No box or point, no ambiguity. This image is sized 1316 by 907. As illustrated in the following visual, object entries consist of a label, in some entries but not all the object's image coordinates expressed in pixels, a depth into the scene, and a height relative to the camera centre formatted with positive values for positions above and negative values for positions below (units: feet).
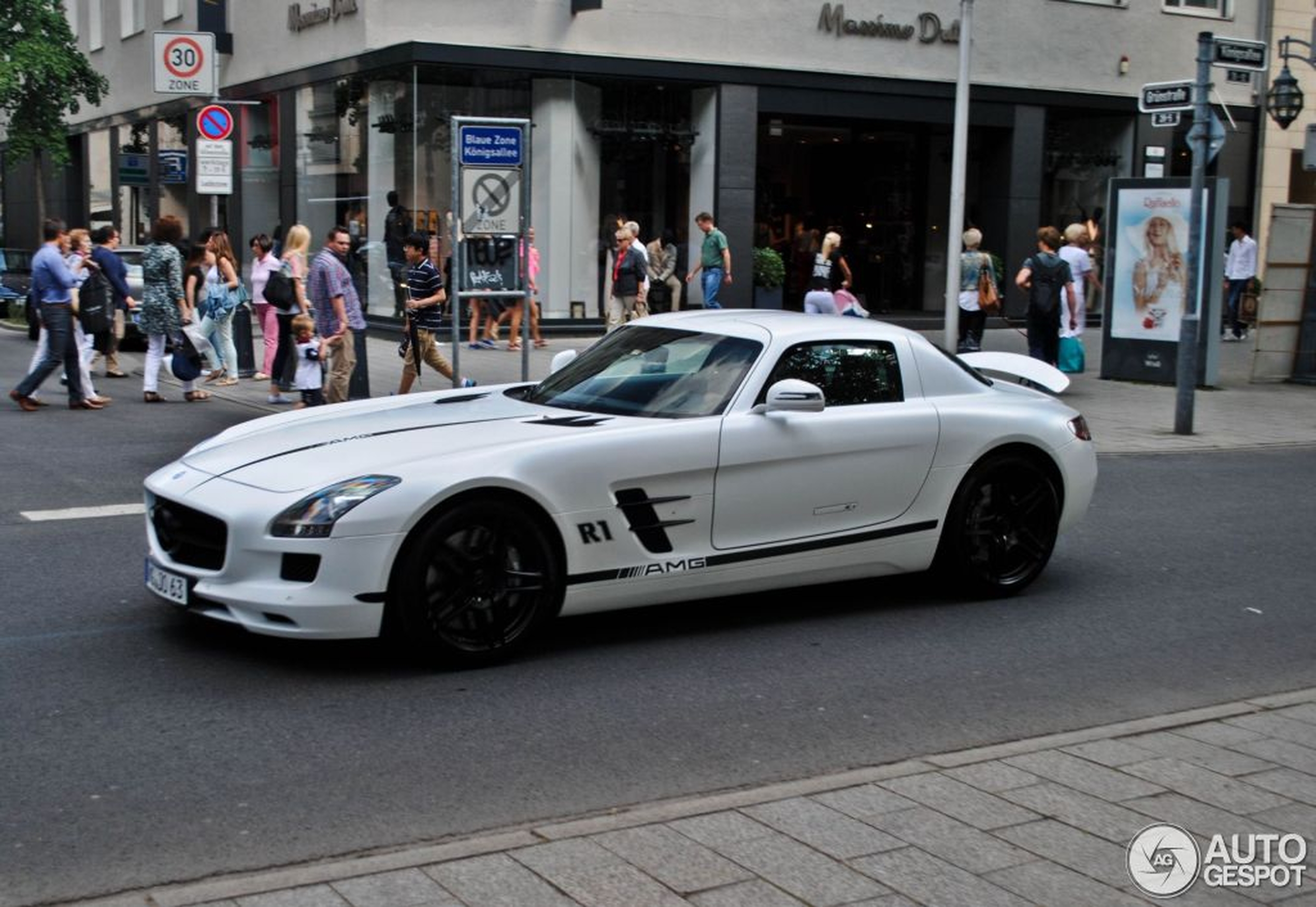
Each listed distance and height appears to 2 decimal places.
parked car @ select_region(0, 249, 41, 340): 82.74 -4.22
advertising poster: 62.13 -0.83
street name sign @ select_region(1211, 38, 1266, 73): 46.93 +5.94
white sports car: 19.61 -3.64
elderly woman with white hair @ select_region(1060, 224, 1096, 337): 64.28 -0.63
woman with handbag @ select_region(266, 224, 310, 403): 50.78 -2.87
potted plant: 82.64 -1.98
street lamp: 86.02 +8.38
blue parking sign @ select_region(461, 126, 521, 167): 45.11 +2.48
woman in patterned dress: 52.39 -2.61
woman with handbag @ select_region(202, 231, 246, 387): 57.36 -2.87
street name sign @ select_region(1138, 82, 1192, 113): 48.49 +4.75
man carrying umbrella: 48.14 -2.53
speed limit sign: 67.21 +7.03
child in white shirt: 46.26 -4.20
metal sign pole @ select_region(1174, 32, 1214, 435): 47.37 -0.84
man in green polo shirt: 73.46 -1.23
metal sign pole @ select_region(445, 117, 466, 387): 44.68 -0.22
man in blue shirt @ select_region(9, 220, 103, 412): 48.24 -3.04
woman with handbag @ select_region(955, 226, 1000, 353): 63.31 -1.89
